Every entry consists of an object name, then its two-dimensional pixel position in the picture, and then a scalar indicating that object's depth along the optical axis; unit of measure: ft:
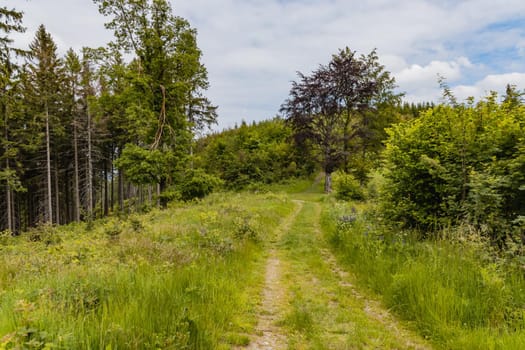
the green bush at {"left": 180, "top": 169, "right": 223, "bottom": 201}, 61.46
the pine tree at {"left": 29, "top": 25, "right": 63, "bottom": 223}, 73.41
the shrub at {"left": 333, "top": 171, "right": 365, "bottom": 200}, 69.00
